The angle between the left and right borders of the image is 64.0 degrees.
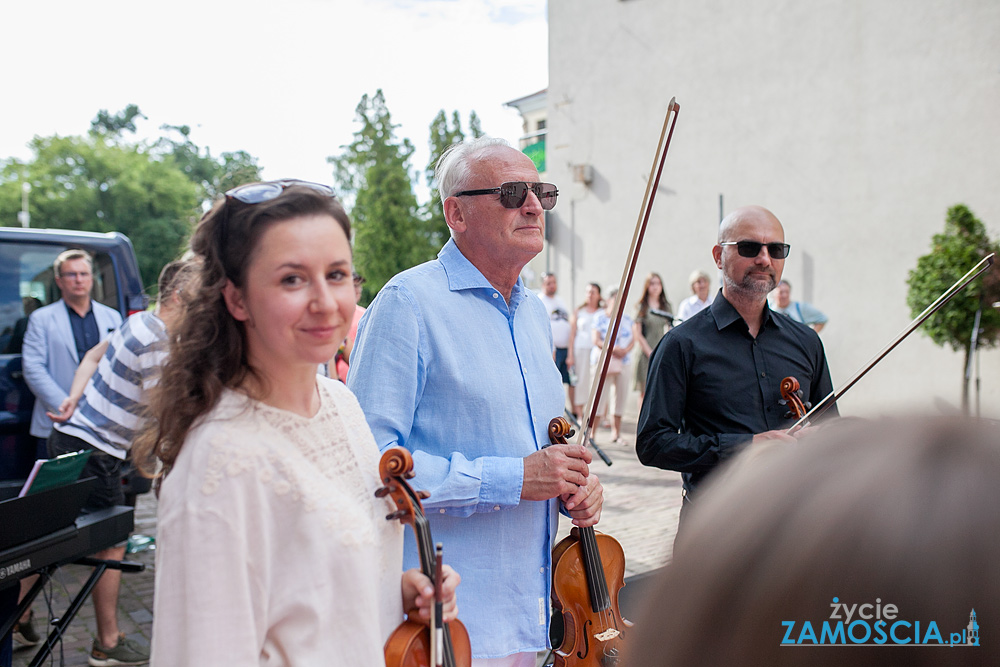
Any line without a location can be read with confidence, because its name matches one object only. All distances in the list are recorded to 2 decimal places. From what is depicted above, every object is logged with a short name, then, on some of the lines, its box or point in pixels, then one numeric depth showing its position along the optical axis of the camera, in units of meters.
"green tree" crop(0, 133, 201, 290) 45.62
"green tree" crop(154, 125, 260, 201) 63.08
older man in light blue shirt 2.07
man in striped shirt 3.92
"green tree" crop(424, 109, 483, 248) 38.56
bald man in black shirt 2.83
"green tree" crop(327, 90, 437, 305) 35.38
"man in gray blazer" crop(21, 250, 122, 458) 5.11
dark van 5.21
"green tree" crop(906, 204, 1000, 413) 9.71
